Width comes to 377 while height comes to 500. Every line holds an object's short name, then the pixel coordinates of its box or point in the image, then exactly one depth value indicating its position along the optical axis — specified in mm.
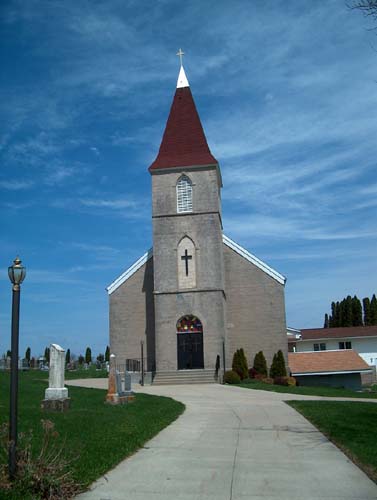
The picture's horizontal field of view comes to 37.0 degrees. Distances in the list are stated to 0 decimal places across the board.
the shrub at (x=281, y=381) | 32378
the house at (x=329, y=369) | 36341
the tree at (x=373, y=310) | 73312
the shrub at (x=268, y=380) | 33200
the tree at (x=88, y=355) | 67875
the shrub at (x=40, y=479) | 7055
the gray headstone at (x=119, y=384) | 18941
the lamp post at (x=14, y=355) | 7387
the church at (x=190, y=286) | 34750
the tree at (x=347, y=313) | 75500
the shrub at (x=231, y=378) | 32656
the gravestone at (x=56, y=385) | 15320
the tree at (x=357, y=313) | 75188
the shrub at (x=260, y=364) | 34938
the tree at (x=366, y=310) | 74512
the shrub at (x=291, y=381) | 32603
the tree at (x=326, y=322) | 90088
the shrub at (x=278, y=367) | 34656
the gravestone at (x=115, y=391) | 18172
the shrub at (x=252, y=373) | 34750
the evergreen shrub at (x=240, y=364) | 34419
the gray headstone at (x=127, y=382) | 21281
